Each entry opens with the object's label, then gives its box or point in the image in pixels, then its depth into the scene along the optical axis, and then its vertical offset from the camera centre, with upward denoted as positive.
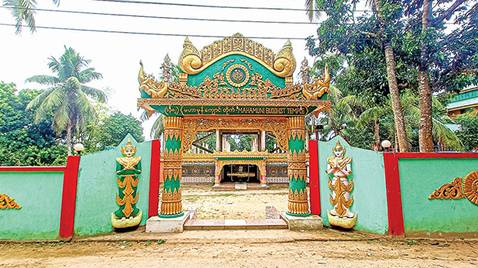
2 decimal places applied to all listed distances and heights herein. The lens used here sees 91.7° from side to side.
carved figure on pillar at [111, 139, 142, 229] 5.14 -0.53
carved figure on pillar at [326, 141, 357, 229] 5.14 -0.54
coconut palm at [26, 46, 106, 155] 15.59 +5.00
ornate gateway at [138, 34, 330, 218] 5.40 +1.52
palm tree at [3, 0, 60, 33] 7.57 +5.05
